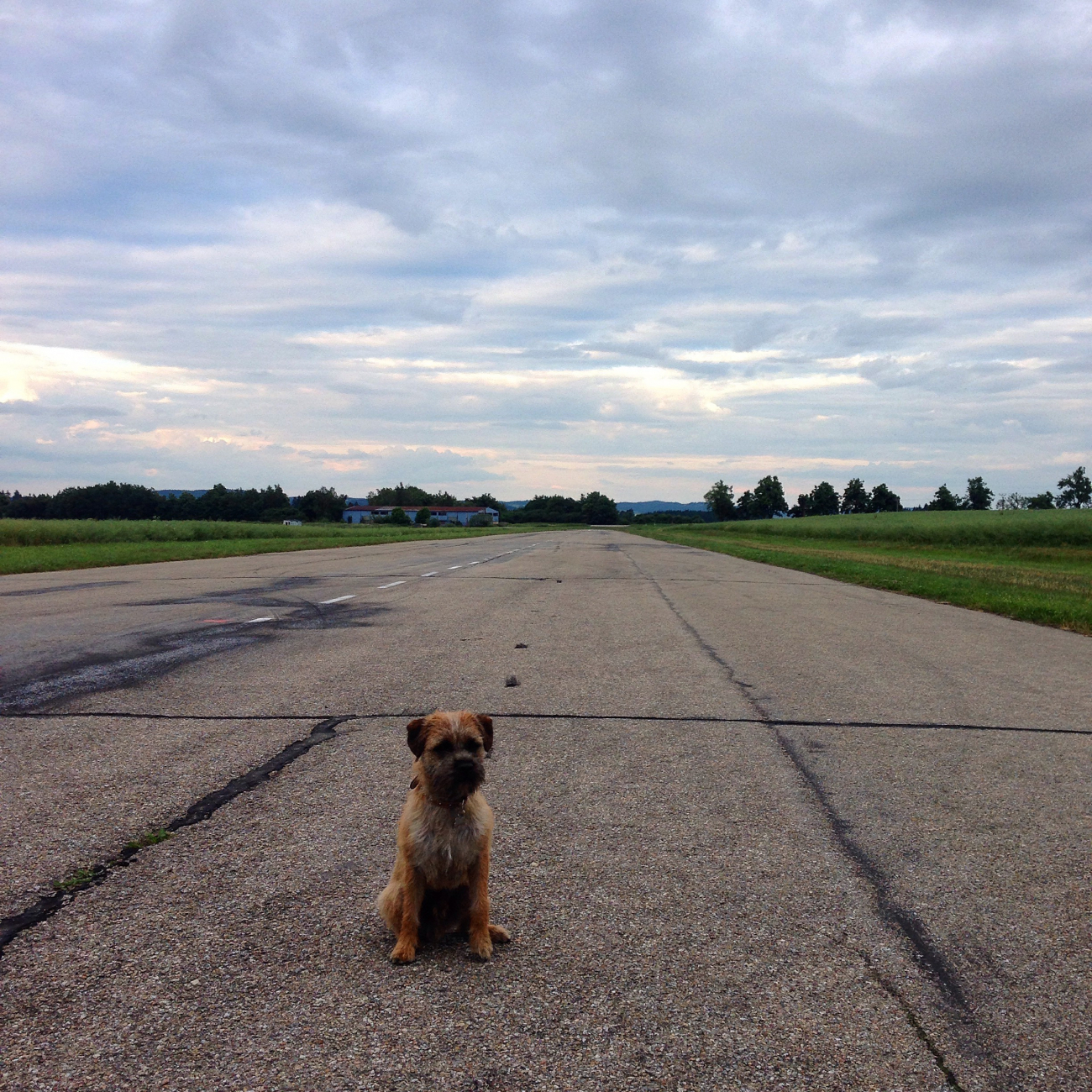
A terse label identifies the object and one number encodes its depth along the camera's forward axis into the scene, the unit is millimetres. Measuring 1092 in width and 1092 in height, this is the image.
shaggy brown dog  3152
